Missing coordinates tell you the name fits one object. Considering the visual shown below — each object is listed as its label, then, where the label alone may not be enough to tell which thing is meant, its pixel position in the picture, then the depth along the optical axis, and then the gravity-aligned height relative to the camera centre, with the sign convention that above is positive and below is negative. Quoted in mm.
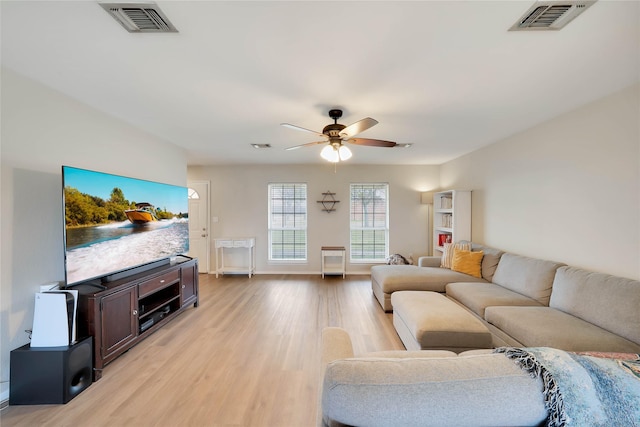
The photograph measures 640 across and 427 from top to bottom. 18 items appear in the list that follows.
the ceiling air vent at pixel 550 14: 1285 +1049
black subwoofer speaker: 1817 -1195
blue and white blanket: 766 -565
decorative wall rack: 5699 +210
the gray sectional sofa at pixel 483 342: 755 -662
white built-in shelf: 4430 -122
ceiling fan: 2436 +740
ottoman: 2064 -985
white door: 5688 -268
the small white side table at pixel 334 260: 5352 -1112
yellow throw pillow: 3559 -748
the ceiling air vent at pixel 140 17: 1301 +1047
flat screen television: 2061 -148
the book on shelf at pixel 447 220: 4805 -194
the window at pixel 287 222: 5793 -270
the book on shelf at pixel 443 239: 4780 -550
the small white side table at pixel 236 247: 5414 -877
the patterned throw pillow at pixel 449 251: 3994 -660
